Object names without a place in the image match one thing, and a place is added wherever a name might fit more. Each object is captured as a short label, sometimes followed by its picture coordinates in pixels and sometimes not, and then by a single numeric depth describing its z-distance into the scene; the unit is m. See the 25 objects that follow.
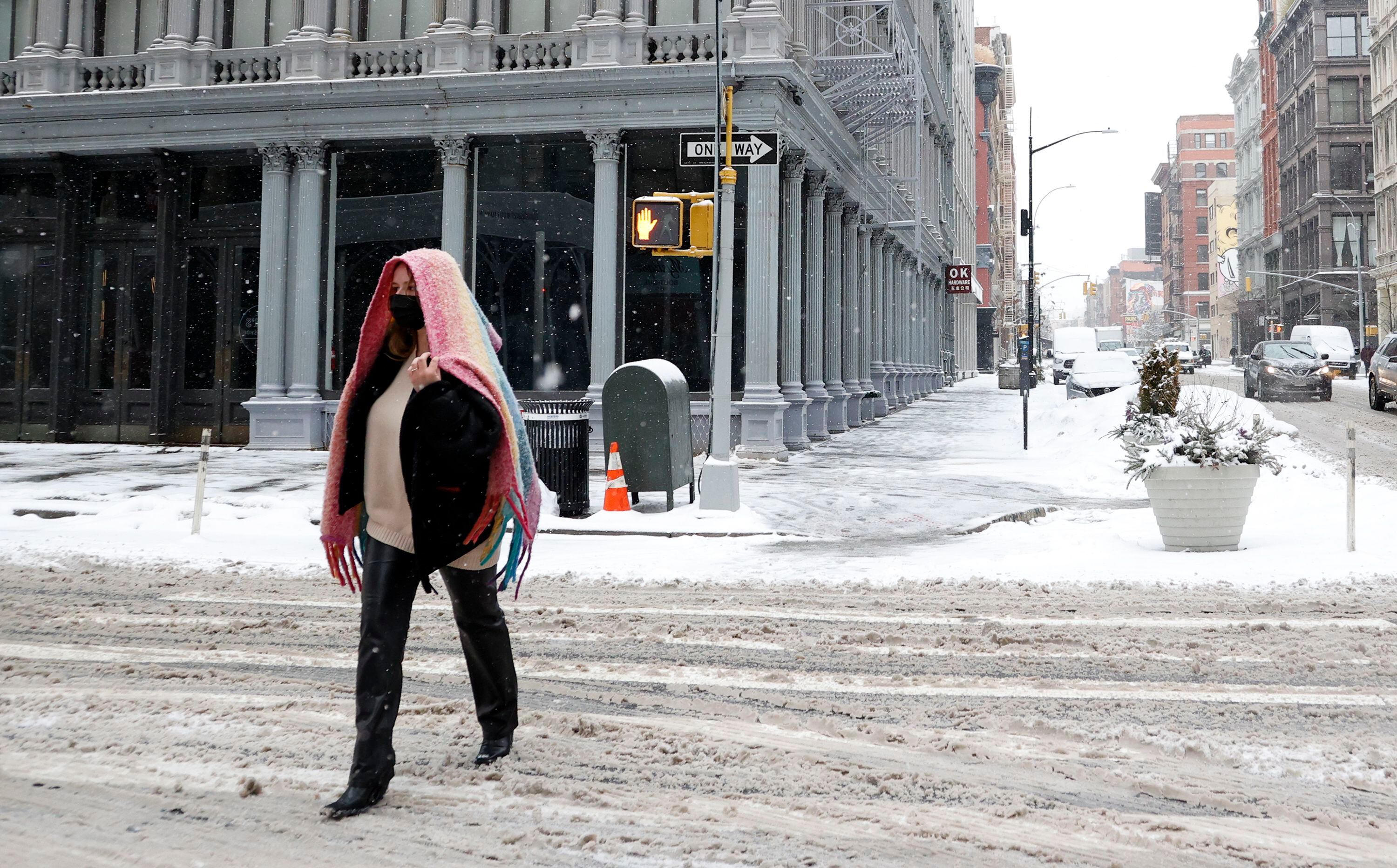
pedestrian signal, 11.88
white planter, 9.28
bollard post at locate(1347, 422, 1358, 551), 8.95
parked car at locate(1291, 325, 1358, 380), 47.75
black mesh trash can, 12.02
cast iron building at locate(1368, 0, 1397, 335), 67.81
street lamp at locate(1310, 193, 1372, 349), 66.12
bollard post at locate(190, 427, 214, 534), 10.80
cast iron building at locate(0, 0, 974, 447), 19.70
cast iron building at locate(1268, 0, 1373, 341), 77.19
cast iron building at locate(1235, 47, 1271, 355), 101.81
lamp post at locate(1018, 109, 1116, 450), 21.00
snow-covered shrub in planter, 9.30
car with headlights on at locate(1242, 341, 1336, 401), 30.19
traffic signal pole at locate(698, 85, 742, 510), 12.20
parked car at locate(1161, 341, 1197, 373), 61.81
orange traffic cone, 12.36
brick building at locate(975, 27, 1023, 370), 80.06
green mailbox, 12.71
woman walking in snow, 3.74
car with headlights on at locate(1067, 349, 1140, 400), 32.06
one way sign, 12.30
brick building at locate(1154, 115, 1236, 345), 148.00
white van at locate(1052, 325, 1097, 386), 55.03
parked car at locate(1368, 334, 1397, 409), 25.36
